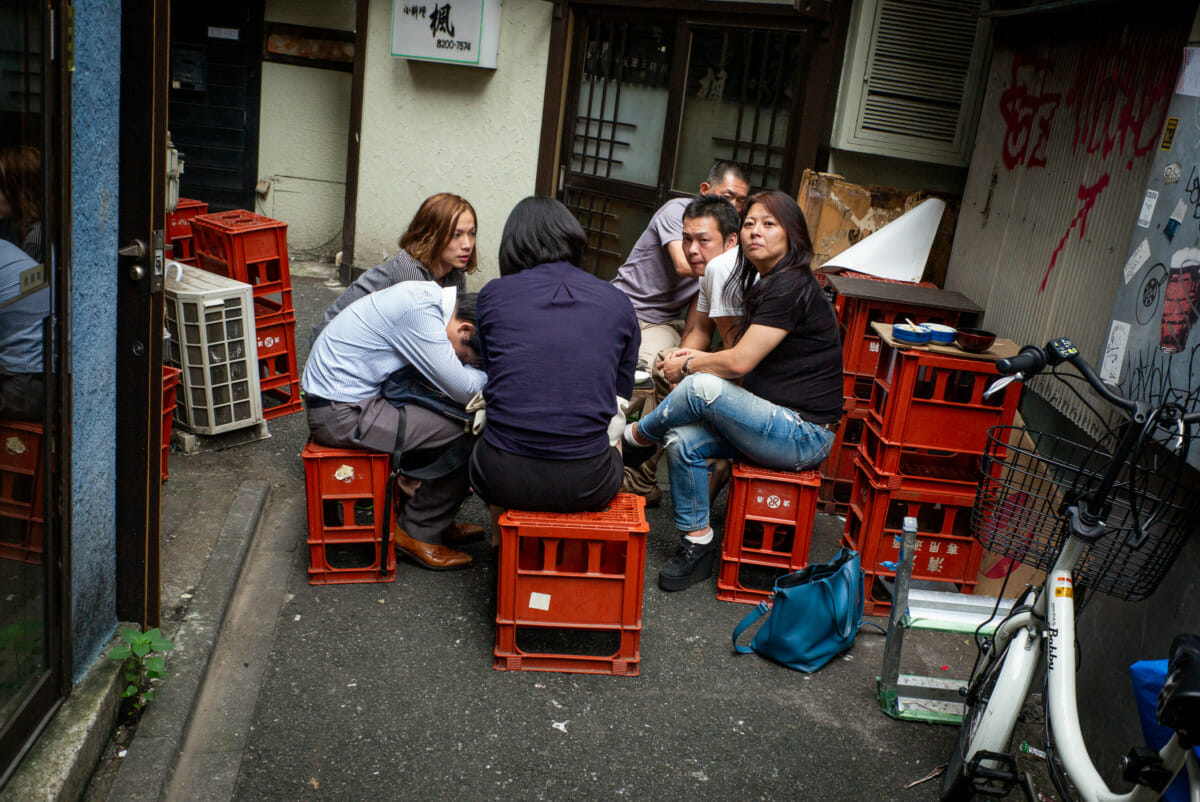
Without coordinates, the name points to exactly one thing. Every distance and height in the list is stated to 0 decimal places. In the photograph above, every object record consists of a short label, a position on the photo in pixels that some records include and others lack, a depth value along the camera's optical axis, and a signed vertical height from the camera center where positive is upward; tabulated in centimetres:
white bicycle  255 -98
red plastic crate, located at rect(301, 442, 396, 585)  414 -154
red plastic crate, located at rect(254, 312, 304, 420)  613 -149
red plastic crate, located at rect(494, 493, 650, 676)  367 -156
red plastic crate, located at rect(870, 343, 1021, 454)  426 -88
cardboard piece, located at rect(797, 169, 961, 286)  658 -18
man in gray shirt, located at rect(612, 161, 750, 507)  599 -65
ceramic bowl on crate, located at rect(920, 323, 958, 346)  439 -60
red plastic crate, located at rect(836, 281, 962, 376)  528 -69
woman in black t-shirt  429 -91
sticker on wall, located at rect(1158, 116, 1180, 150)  341 +28
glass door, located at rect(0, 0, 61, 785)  231 -71
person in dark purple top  374 -85
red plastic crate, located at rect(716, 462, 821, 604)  430 -143
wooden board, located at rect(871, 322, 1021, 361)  425 -64
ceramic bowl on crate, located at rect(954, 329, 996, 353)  423 -58
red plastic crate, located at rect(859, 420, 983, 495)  435 -118
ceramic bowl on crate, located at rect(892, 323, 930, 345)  433 -60
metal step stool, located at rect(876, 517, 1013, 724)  344 -142
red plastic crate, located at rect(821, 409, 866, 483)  540 -139
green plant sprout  319 -171
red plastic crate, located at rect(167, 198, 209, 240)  695 -75
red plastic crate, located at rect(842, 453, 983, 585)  439 -146
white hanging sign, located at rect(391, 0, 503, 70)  880 +89
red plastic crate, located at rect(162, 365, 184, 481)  464 -134
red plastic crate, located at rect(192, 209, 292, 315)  595 -81
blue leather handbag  387 -163
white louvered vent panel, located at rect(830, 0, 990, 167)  666 +72
